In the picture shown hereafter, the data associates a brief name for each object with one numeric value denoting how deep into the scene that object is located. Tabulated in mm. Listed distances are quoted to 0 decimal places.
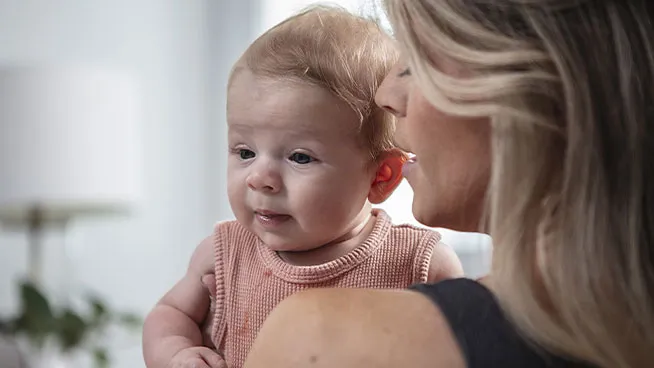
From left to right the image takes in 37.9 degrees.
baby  1179
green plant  3170
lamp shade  3033
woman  775
